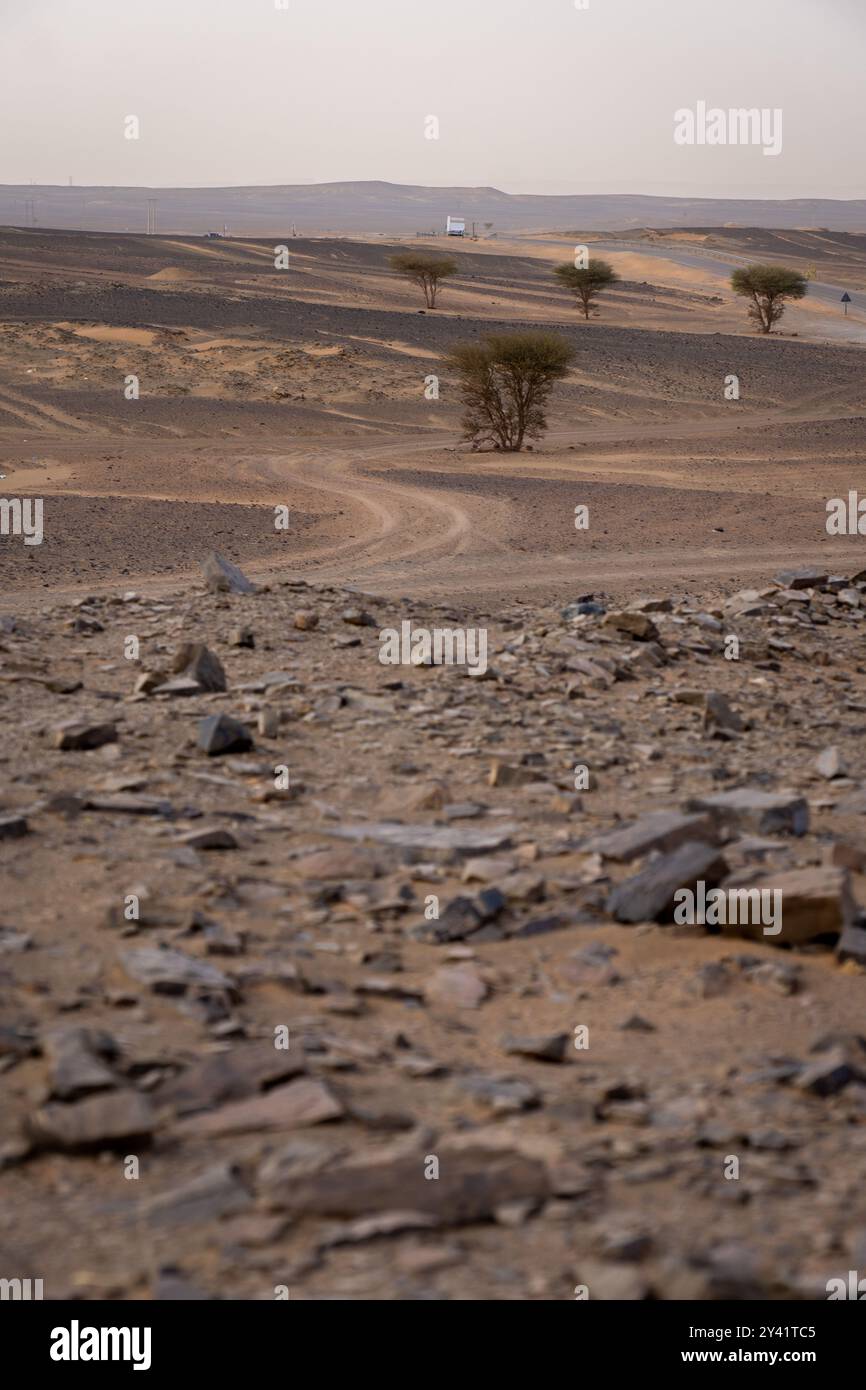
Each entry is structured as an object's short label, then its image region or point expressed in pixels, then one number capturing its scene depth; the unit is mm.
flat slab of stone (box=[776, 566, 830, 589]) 30141
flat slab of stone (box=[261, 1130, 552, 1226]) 6895
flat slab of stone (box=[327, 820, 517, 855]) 13039
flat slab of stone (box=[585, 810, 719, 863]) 12453
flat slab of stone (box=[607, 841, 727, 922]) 11352
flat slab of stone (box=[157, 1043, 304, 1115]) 7949
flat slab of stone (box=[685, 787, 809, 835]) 13383
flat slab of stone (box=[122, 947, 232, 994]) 9484
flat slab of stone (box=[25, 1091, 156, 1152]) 7371
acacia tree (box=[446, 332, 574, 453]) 56719
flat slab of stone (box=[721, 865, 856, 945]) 10797
